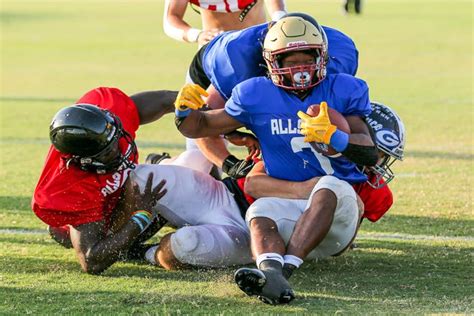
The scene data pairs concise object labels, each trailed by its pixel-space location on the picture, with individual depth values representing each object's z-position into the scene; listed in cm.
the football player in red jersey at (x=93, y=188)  1179
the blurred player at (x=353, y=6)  1730
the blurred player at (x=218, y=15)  1709
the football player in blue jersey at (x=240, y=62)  1302
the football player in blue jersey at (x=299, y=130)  1146
